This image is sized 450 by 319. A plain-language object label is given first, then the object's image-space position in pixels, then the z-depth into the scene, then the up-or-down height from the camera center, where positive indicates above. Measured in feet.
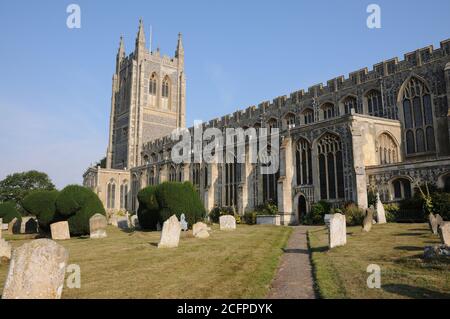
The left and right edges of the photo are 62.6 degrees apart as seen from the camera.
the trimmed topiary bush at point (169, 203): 75.97 -0.04
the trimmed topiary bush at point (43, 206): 75.41 -0.28
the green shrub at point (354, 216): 65.44 -2.70
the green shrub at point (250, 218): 89.90 -3.88
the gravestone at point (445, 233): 31.68 -2.91
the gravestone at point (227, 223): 72.23 -4.00
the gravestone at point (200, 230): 55.72 -4.11
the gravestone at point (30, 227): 101.56 -6.11
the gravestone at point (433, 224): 42.88 -2.80
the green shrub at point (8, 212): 120.37 -2.34
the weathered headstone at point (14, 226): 102.97 -5.98
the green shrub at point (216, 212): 104.85 -2.72
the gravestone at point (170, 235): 45.03 -3.85
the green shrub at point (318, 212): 77.66 -2.39
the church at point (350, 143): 72.74 +12.80
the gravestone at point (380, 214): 63.02 -2.32
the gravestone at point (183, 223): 72.08 -3.93
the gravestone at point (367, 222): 51.68 -2.99
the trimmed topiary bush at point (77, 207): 69.92 -0.53
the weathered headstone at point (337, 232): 38.47 -3.22
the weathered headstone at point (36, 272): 19.08 -3.51
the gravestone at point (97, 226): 64.79 -3.94
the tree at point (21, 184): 191.62 +11.11
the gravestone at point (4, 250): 40.02 -4.87
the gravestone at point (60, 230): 65.67 -4.57
